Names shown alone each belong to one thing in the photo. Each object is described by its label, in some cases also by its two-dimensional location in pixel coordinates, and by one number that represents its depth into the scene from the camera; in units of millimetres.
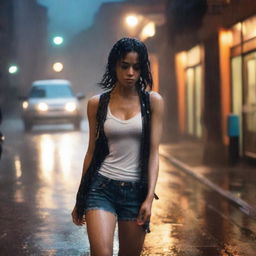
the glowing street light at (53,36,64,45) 27659
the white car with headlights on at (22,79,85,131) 28281
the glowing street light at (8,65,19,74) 36781
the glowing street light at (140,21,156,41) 33812
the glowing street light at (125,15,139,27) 28250
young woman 3865
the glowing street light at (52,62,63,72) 41344
